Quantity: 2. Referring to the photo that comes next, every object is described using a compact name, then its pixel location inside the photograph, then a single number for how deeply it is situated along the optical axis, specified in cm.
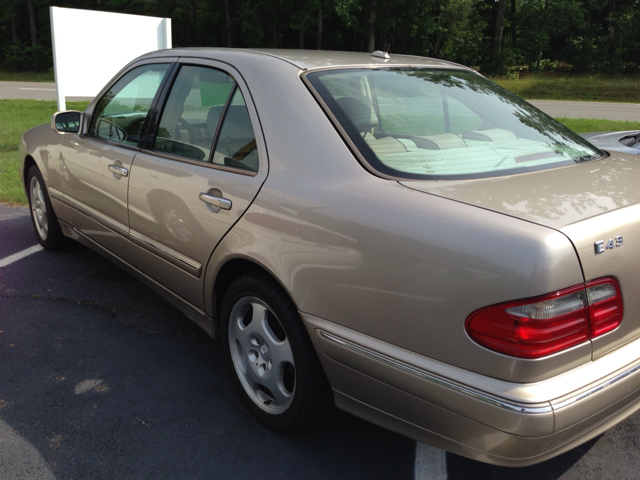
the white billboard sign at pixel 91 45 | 768
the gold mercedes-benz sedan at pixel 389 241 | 170
